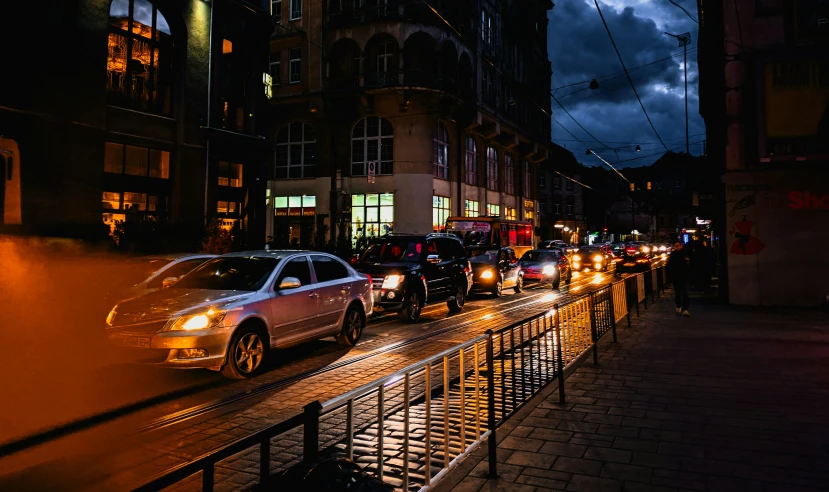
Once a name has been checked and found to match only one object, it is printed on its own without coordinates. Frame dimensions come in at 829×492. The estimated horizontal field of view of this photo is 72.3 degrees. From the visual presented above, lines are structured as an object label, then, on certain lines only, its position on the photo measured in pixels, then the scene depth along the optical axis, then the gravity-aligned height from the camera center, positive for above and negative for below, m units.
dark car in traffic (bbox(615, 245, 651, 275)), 30.45 +0.20
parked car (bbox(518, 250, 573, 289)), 25.48 +0.01
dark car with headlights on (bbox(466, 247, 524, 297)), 20.56 -0.21
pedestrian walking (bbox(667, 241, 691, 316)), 14.34 -0.13
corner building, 35.59 +10.18
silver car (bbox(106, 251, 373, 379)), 7.20 -0.67
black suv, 13.31 -0.12
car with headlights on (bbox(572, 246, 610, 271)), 37.03 +0.56
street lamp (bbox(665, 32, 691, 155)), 29.03 +11.68
